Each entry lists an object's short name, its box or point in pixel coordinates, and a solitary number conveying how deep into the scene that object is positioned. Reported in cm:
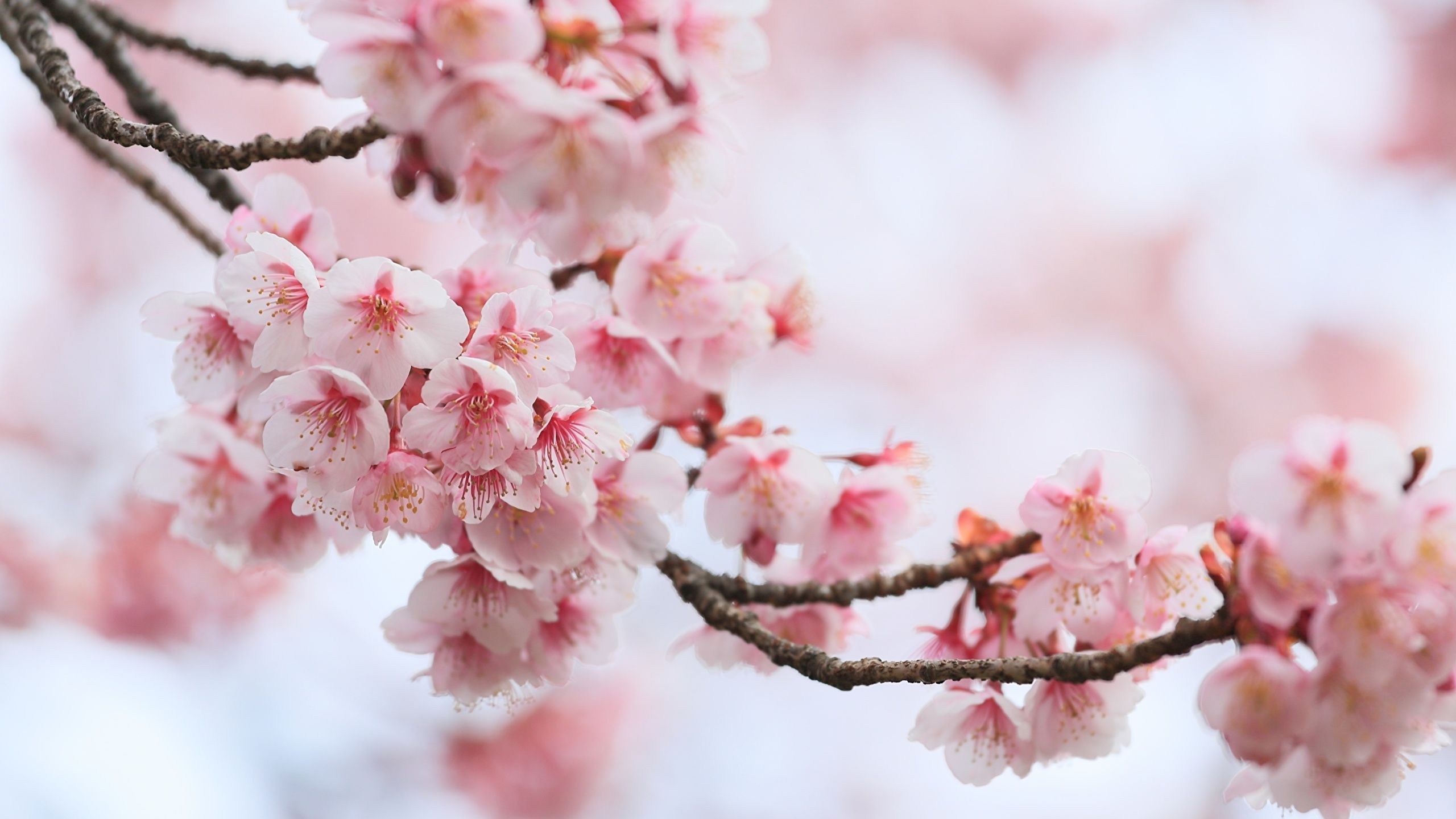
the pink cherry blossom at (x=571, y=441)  134
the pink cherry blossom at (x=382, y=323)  133
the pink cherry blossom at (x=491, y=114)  131
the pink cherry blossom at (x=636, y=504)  138
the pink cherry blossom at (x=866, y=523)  140
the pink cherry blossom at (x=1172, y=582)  135
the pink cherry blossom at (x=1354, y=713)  131
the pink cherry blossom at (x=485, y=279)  137
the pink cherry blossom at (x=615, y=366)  139
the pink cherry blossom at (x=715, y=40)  133
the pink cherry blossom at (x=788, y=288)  142
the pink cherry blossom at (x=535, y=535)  136
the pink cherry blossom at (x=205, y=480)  140
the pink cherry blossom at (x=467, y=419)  133
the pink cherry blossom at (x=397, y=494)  134
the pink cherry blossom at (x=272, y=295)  134
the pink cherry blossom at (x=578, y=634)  139
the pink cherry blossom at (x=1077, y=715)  137
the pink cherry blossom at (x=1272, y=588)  131
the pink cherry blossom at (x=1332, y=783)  132
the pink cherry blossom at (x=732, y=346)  140
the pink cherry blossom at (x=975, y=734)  137
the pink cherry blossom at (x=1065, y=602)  136
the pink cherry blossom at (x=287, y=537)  140
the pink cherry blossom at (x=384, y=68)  131
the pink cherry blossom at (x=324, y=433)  133
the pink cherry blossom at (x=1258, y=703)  131
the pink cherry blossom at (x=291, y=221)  137
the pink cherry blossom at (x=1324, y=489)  130
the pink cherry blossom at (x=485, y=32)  131
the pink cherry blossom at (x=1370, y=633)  130
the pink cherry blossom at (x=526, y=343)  134
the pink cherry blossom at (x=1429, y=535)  130
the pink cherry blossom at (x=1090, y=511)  136
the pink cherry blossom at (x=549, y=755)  310
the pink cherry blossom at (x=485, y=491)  134
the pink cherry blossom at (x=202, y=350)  137
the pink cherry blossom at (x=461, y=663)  139
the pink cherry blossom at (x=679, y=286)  139
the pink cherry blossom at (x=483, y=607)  138
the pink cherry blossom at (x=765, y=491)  140
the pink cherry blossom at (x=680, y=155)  133
